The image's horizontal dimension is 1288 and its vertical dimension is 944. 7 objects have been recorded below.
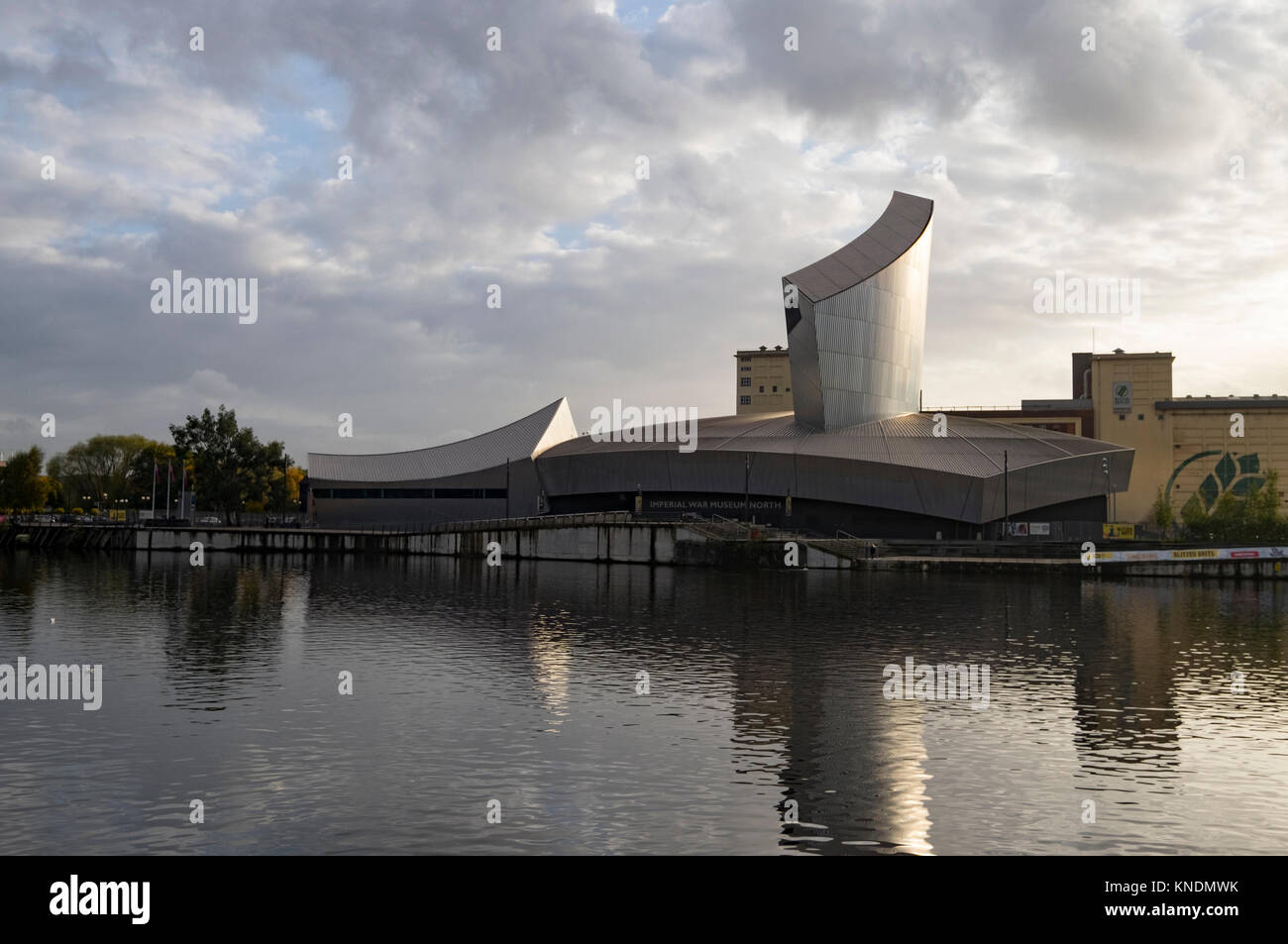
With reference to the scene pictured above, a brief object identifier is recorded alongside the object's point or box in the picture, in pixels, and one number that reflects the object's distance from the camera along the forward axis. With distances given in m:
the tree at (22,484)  146.38
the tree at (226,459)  107.56
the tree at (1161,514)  107.94
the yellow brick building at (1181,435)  120.81
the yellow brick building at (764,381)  156.75
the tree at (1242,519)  83.25
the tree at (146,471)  132.62
